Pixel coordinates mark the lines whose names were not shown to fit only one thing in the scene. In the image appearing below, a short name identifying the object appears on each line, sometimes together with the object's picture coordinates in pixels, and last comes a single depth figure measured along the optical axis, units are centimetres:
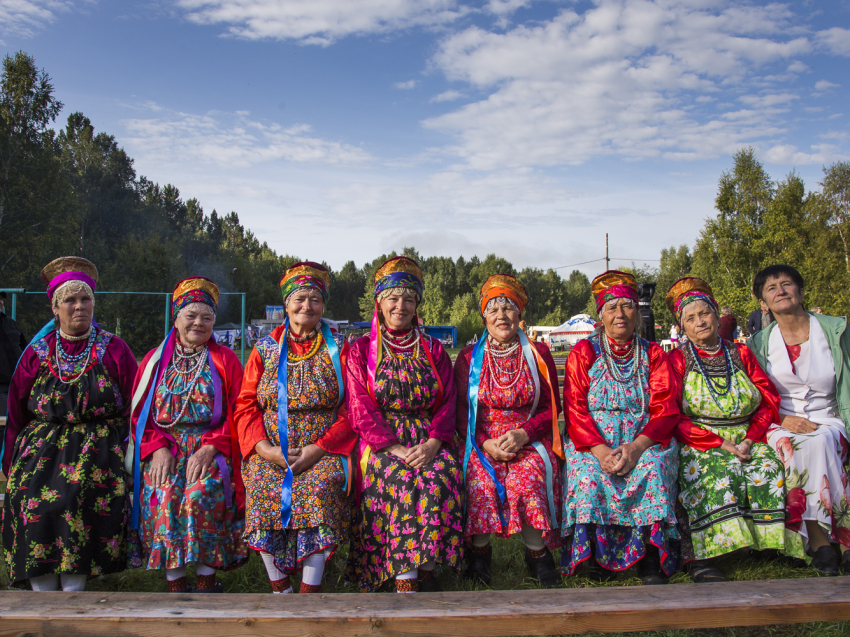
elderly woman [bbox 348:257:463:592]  286
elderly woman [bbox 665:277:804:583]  303
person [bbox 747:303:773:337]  851
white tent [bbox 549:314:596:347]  2848
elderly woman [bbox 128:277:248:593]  294
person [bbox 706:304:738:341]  805
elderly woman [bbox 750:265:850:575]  311
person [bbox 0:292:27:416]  502
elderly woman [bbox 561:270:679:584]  300
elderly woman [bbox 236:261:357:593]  289
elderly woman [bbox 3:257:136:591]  293
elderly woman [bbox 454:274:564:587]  308
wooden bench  206
